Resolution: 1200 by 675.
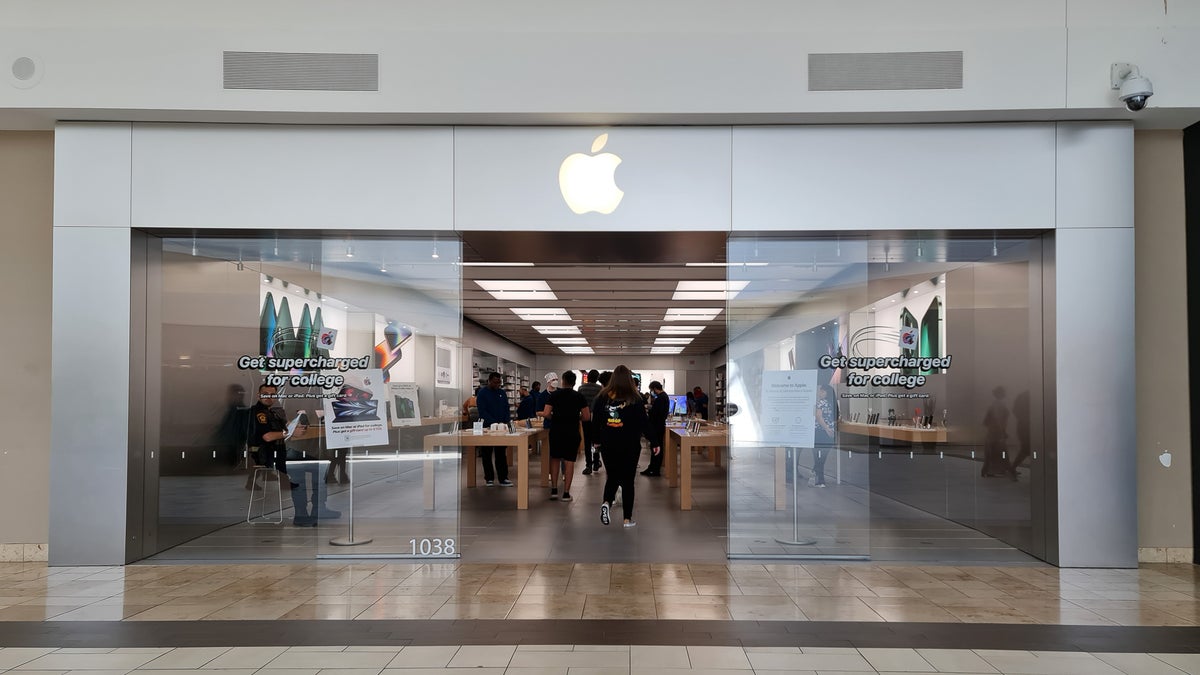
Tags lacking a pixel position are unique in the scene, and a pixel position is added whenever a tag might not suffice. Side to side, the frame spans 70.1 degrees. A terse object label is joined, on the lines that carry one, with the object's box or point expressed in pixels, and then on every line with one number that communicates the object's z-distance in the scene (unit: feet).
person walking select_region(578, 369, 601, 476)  38.32
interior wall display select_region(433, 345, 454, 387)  22.50
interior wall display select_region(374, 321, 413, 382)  22.11
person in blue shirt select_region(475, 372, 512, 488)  33.06
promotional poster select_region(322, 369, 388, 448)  21.90
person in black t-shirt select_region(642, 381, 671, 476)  39.58
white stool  23.98
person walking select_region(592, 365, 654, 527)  25.94
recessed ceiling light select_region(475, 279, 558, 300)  38.60
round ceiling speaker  19.98
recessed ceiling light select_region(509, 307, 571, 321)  52.37
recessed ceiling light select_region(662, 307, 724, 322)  51.03
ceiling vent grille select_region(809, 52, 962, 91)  20.02
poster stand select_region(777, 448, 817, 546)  21.45
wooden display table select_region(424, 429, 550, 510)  30.04
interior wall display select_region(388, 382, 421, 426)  22.20
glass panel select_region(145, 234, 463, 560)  21.80
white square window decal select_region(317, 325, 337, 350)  22.03
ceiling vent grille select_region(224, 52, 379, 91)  20.20
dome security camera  18.71
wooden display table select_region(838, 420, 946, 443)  21.70
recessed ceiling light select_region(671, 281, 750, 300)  38.55
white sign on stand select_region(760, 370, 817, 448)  21.59
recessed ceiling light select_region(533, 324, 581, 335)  65.72
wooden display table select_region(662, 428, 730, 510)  30.53
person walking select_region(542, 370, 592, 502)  31.65
